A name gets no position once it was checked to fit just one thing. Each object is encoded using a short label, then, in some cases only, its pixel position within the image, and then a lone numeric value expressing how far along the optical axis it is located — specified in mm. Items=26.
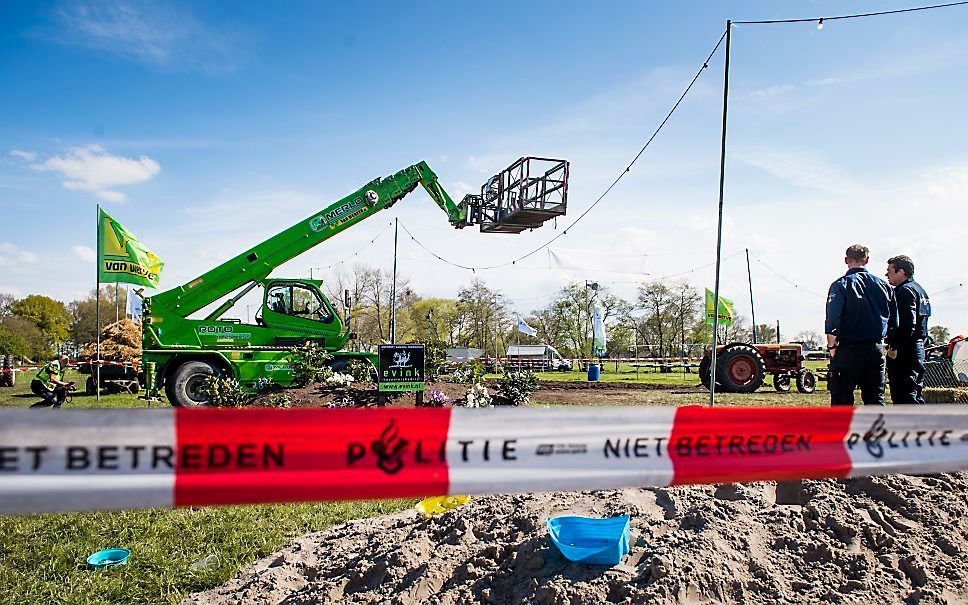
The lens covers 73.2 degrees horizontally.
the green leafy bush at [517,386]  11219
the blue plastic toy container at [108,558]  4719
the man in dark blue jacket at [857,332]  5430
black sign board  9234
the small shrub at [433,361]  12594
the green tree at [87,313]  58641
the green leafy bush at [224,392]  12320
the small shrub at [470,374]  11875
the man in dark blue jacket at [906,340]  6305
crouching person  13898
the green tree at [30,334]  48088
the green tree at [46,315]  59969
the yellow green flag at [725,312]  24391
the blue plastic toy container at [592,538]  3582
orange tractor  17062
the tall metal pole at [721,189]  7527
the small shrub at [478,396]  10535
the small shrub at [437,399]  10531
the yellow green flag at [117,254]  15523
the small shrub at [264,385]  13492
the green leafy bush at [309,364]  12961
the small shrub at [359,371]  12723
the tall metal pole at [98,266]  15448
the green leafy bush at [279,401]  11352
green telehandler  13805
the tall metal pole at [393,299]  25497
